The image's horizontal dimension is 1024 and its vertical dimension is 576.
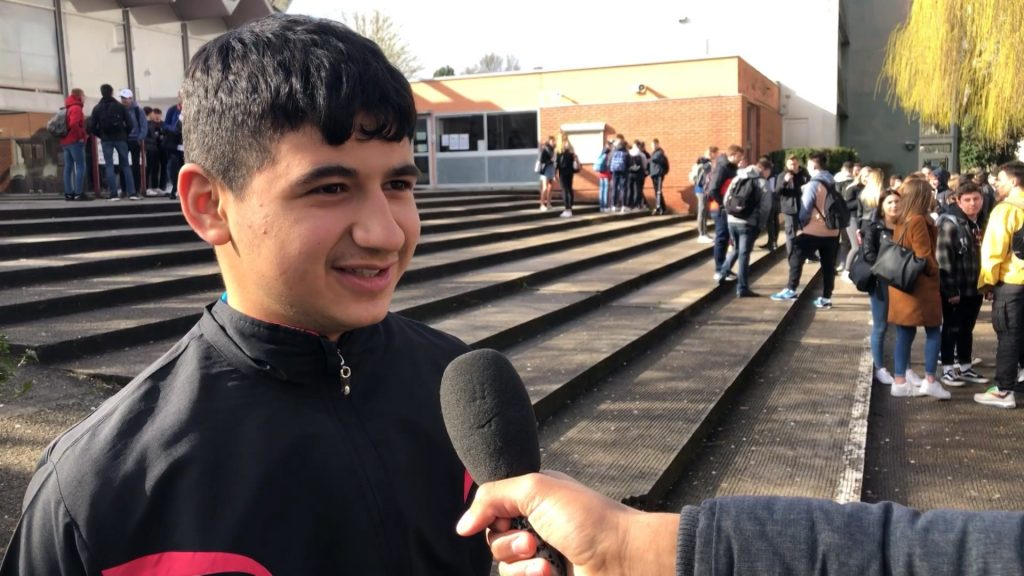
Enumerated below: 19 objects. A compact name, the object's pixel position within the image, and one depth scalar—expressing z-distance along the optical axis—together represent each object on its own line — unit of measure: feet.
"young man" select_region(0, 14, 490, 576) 4.22
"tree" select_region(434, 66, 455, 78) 177.07
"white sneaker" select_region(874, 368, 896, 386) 24.84
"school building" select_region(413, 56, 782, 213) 74.64
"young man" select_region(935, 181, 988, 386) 23.66
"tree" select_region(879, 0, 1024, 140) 46.52
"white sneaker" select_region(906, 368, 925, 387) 24.39
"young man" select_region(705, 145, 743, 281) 38.17
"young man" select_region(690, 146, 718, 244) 55.06
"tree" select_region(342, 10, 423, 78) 145.48
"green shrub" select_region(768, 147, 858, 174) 81.92
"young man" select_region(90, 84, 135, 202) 40.19
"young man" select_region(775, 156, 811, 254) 38.50
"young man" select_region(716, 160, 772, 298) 34.71
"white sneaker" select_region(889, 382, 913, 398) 24.09
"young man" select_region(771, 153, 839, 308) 34.45
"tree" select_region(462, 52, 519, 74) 222.28
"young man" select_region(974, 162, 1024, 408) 22.61
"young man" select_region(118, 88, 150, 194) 41.70
